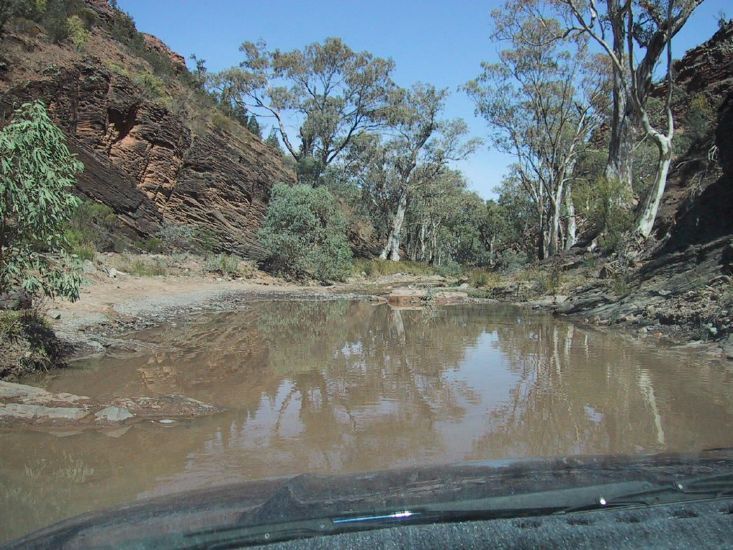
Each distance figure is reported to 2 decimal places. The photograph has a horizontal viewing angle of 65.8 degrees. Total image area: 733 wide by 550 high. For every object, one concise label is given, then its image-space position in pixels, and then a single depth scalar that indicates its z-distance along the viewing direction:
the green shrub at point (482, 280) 22.76
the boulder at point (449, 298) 18.36
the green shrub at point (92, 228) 15.87
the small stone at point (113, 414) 4.66
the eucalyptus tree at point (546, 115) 31.83
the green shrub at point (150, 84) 26.53
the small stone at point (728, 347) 7.49
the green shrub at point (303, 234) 25.64
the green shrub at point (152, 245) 21.89
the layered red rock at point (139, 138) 21.42
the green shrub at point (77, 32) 24.67
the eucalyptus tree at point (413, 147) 39.66
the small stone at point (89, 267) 13.94
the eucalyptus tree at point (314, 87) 37.44
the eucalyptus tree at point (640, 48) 18.20
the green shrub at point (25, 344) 6.09
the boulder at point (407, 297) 18.31
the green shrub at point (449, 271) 38.91
